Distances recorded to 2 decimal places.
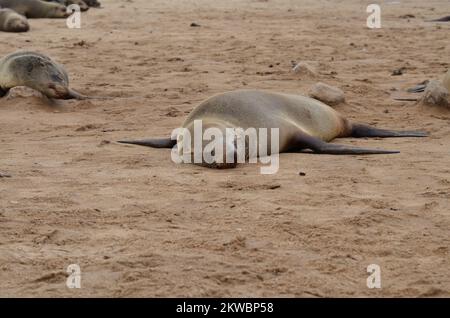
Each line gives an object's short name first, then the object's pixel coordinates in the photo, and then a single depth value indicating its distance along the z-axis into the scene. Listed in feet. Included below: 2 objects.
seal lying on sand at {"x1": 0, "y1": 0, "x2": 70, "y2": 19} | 47.50
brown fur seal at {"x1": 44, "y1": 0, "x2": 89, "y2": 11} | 50.85
